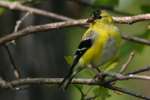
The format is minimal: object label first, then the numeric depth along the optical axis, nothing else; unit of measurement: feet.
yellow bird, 20.12
